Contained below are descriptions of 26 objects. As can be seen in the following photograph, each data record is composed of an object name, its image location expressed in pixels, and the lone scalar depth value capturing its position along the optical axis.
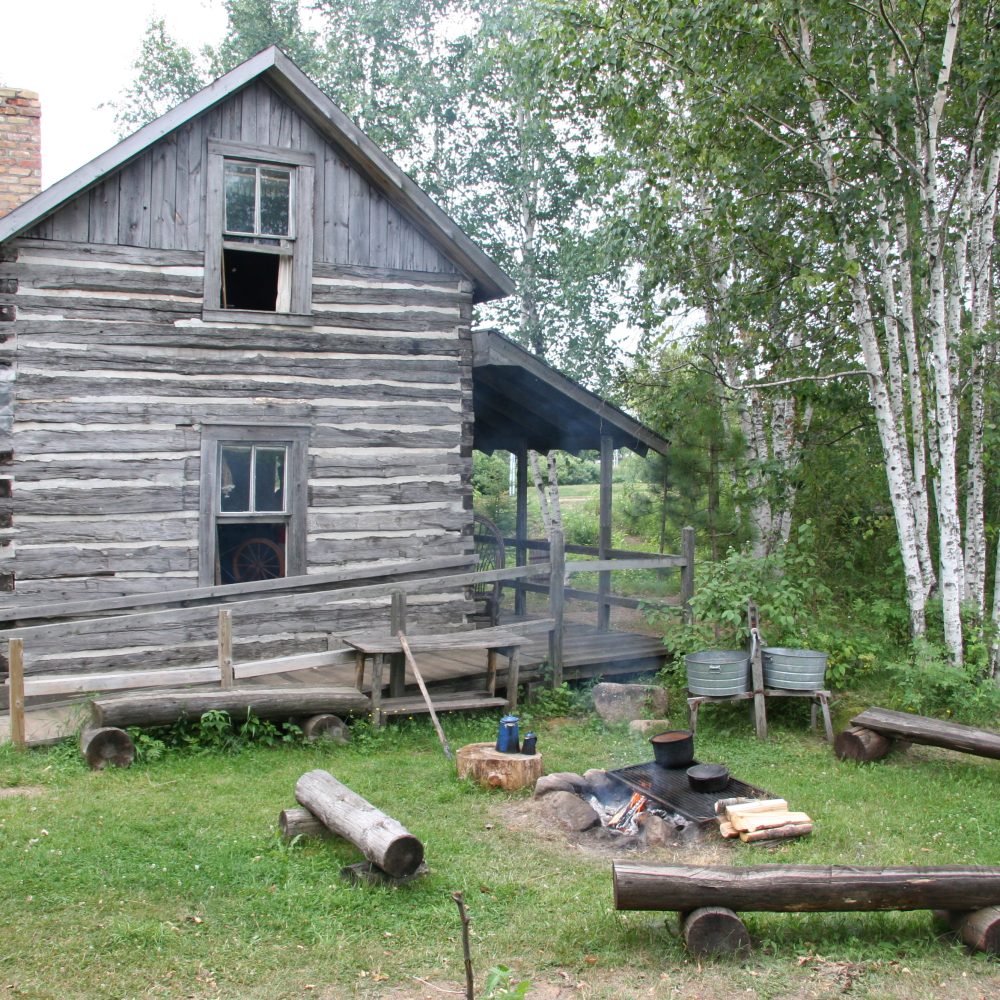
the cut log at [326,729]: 8.49
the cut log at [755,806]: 6.39
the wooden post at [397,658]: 9.32
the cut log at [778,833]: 6.16
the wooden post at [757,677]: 9.20
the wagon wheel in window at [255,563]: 11.35
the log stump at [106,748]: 7.50
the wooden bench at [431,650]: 9.00
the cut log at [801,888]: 4.62
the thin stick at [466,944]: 2.68
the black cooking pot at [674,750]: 7.61
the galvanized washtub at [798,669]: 9.14
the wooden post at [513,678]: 9.79
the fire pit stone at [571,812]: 6.43
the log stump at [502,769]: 7.27
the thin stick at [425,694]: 8.24
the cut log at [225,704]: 7.77
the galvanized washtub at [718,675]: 9.13
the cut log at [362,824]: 5.22
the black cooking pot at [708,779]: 6.96
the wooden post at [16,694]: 7.76
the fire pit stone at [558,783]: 7.00
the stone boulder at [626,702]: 9.91
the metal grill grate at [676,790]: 6.65
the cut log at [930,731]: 7.62
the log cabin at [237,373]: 9.62
